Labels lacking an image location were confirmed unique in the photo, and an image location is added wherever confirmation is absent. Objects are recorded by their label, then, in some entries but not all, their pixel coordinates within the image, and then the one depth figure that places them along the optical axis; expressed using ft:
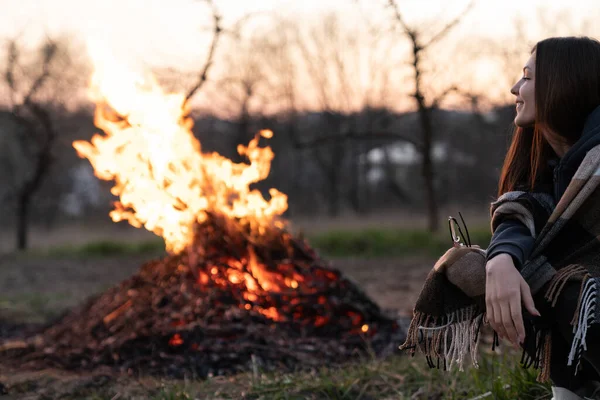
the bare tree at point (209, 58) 32.12
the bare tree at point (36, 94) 53.72
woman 7.08
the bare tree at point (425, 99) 34.63
